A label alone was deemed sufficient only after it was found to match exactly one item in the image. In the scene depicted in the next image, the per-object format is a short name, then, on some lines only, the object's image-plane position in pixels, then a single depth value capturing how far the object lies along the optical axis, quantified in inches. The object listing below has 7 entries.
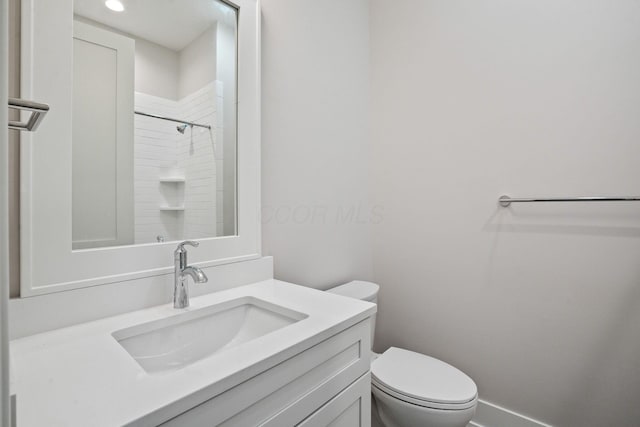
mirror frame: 26.7
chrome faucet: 33.4
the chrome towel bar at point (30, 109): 15.2
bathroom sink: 29.3
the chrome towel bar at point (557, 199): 43.2
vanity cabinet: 20.8
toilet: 41.0
